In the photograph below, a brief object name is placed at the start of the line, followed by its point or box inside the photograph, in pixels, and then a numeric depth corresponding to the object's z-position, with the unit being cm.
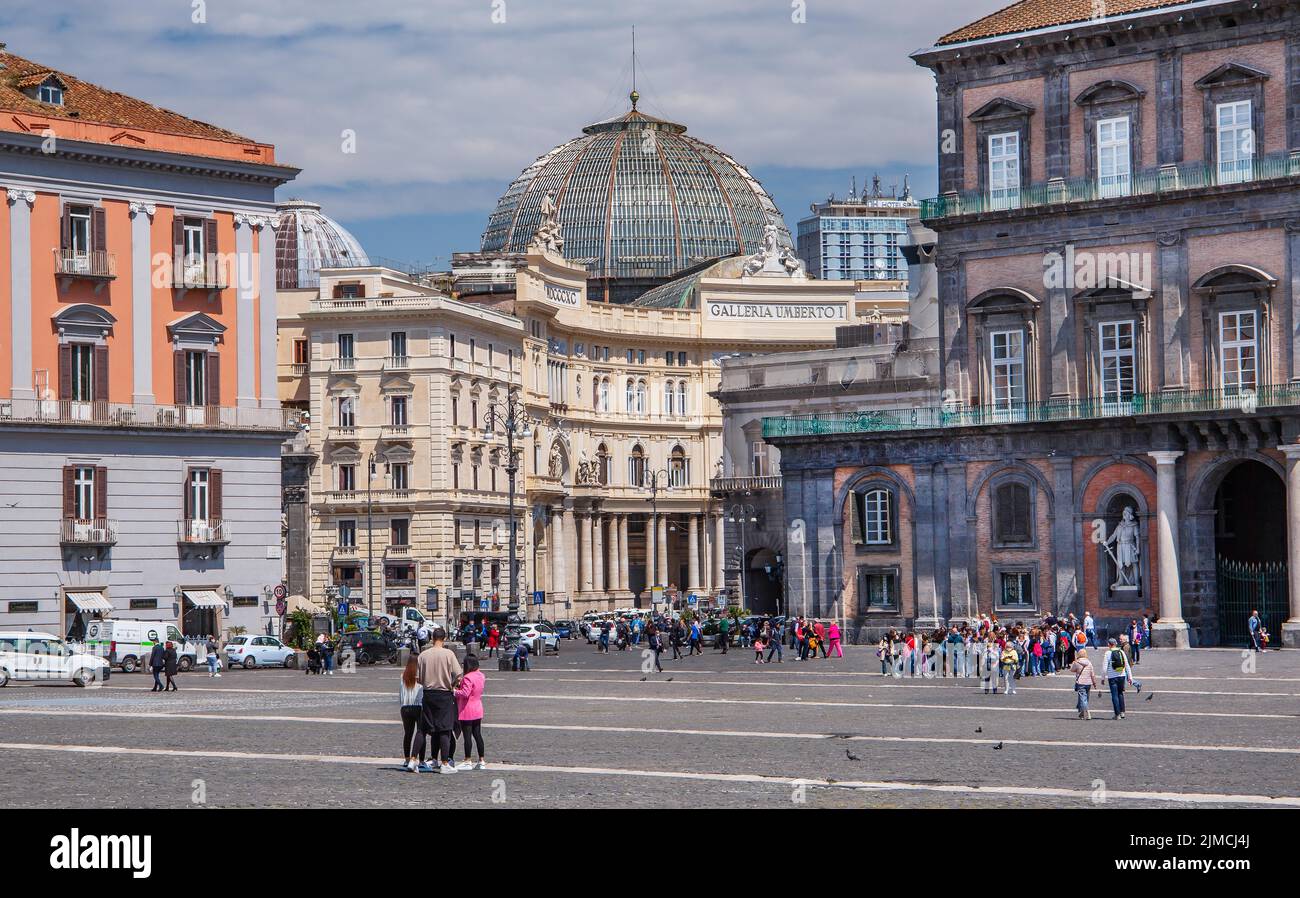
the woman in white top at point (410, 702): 2805
